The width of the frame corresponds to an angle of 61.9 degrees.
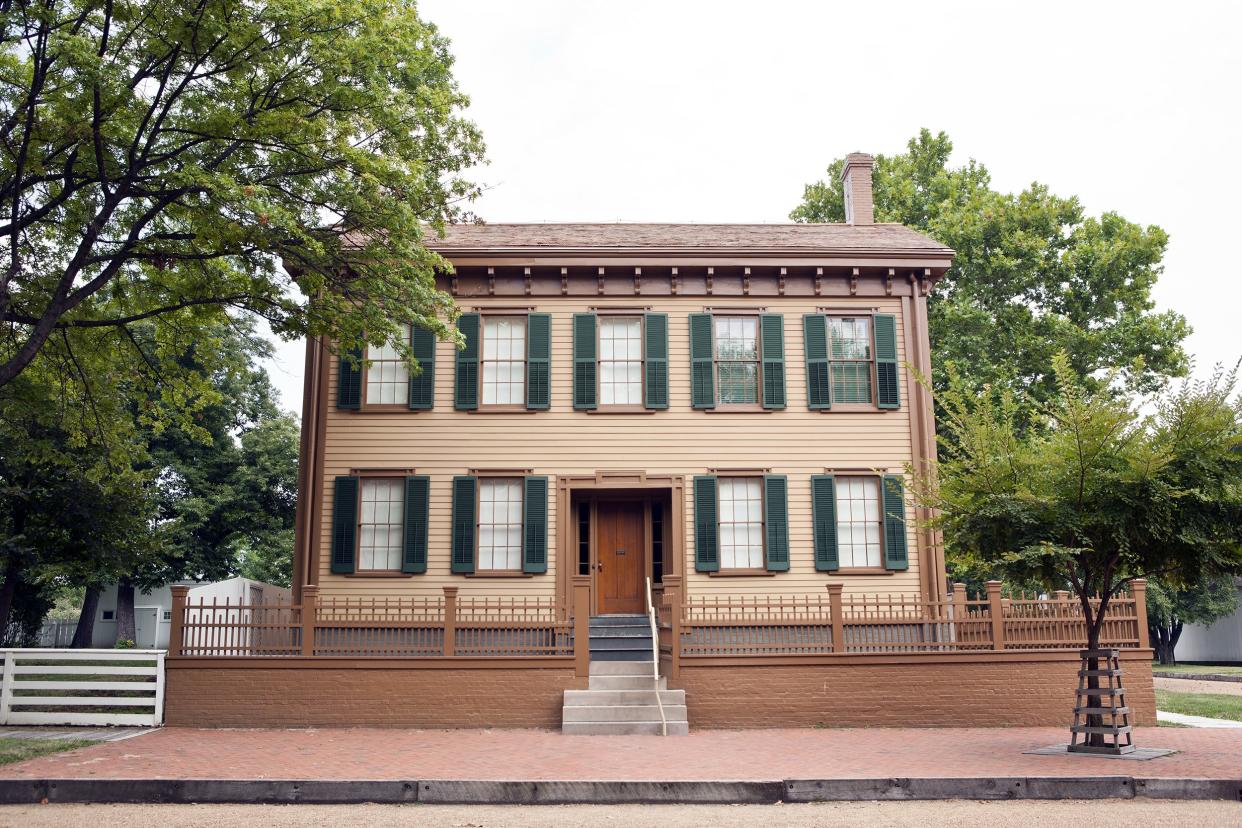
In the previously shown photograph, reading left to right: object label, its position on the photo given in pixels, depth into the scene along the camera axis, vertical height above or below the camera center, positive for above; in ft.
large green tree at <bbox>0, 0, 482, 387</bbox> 41.22 +18.56
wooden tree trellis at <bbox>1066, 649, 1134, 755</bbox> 36.94 -4.27
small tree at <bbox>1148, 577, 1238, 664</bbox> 116.78 -1.67
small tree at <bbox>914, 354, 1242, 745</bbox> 35.86 +3.48
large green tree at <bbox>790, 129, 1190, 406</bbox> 88.58 +25.93
